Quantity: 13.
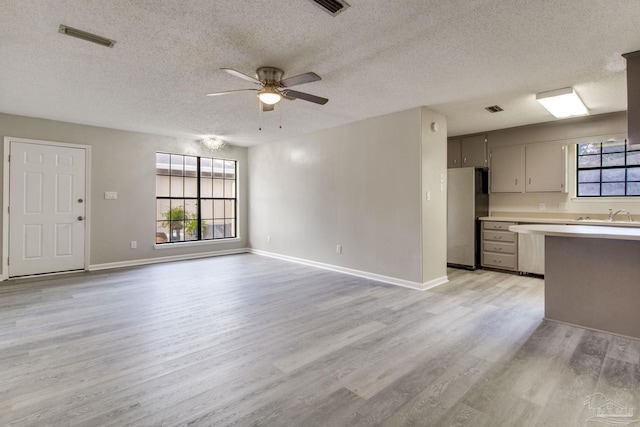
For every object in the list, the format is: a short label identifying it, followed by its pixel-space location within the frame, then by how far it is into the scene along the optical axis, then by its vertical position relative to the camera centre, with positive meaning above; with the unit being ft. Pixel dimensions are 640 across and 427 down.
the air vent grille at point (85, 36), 7.89 +4.55
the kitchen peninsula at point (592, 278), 9.11 -1.95
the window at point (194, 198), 21.33 +1.05
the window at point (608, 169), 15.40 +2.29
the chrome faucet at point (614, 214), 14.88 +0.03
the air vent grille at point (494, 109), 14.08 +4.77
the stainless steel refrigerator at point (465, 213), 17.89 +0.06
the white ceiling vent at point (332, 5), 6.63 +4.44
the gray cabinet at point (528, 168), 16.72 +2.57
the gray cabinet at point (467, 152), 19.33 +3.93
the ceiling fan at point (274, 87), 9.63 +3.90
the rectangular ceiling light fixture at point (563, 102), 11.87 +4.57
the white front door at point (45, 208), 15.87 +0.21
